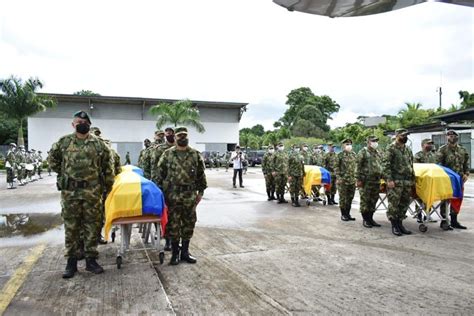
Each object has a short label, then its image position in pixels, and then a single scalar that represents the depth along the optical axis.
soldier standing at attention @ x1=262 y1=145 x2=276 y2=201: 11.98
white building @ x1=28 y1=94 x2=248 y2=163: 34.75
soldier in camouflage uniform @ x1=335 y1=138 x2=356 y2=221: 8.41
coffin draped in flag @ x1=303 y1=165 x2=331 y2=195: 10.38
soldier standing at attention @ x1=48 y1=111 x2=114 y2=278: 4.75
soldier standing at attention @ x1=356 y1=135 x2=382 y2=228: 7.59
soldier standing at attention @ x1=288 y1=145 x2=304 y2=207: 10.30
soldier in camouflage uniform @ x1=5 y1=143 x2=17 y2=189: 16.33
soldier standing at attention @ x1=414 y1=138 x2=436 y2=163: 8.50
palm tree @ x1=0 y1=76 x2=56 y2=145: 30.09
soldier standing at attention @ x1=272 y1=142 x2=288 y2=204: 11.17
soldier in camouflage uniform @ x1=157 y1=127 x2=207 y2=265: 5.24
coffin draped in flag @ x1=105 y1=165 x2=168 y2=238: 4.85
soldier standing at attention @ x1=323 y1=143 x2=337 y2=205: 11.03
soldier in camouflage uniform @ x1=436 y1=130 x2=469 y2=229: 7.80
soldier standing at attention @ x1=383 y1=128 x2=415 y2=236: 6.97
